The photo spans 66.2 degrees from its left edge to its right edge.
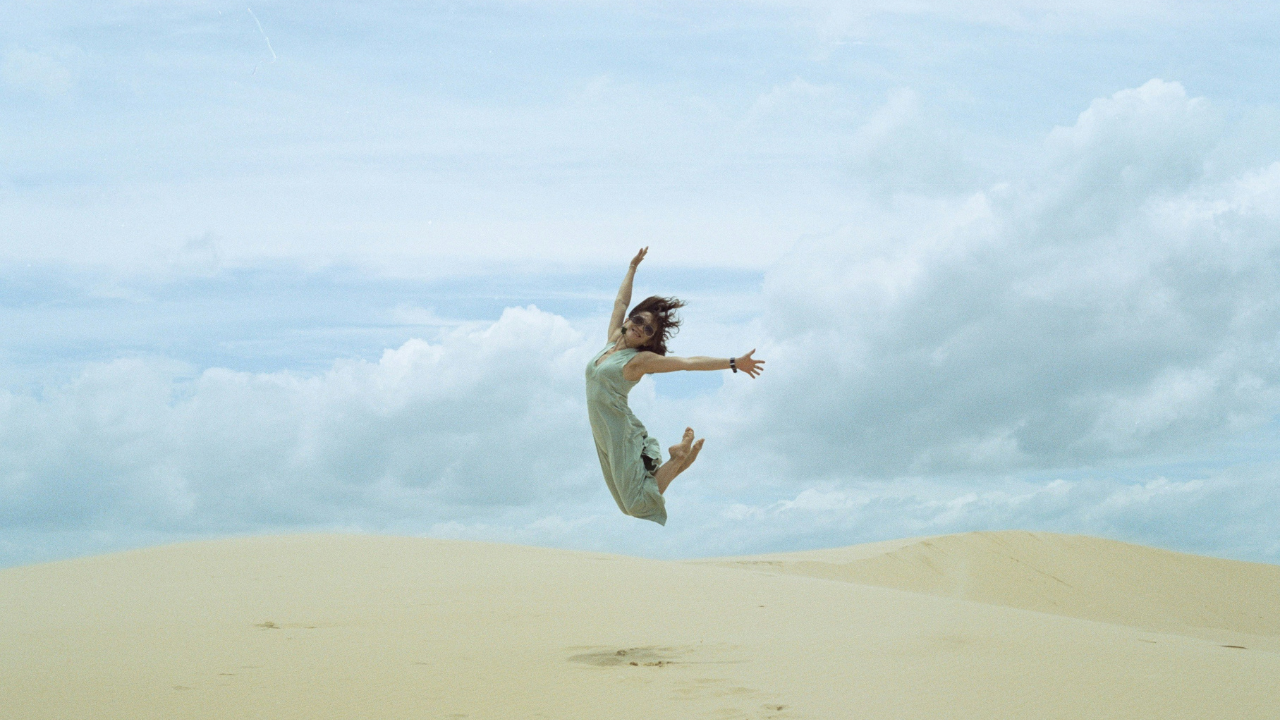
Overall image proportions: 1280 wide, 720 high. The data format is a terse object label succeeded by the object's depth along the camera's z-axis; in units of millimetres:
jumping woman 7344
